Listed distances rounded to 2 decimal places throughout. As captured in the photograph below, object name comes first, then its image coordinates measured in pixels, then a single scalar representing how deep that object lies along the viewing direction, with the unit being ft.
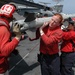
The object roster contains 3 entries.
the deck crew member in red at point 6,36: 5.13
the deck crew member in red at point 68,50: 7.69
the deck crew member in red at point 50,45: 6.65
